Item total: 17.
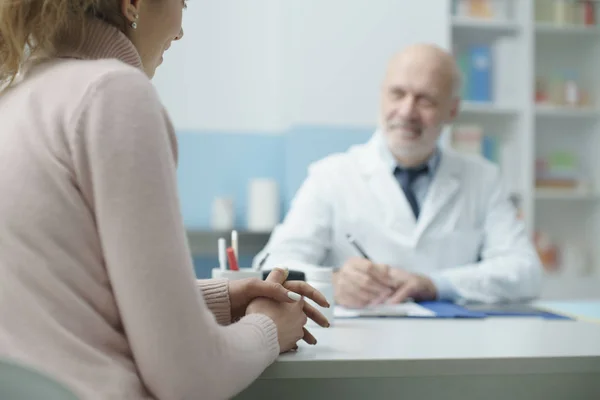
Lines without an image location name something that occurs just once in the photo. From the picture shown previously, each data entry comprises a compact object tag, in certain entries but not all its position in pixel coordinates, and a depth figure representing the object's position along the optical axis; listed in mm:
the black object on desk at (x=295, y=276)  1424
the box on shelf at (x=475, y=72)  3709
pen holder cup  1376
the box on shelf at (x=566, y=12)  3924
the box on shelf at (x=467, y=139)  3680
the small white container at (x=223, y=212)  3447
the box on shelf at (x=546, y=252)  3900
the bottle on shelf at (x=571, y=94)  3973
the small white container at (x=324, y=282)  1399
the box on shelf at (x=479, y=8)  3713
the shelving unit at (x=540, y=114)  3734
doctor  2174
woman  764
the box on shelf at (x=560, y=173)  3938
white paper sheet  1539
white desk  1033
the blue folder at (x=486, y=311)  1570
